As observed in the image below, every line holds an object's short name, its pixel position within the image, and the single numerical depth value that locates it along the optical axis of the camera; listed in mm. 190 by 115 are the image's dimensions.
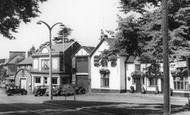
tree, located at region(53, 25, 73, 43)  111812
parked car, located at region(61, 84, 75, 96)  47094
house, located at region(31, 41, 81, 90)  58688
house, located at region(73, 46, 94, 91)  54969
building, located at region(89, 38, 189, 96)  40469
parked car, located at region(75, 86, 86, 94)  50281
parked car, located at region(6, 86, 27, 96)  53775
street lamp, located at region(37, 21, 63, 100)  35188
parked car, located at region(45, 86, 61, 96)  48156
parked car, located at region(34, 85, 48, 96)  49322
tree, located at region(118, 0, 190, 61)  19641
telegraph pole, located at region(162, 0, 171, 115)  12406
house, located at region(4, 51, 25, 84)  90538
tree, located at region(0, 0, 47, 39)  15469
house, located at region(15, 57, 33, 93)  64113
